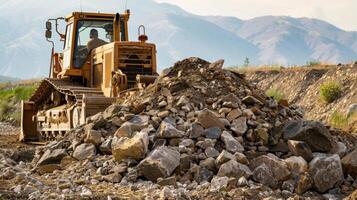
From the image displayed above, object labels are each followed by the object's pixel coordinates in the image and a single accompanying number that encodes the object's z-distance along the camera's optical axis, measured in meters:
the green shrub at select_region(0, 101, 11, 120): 33.01
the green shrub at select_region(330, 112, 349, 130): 17.92
